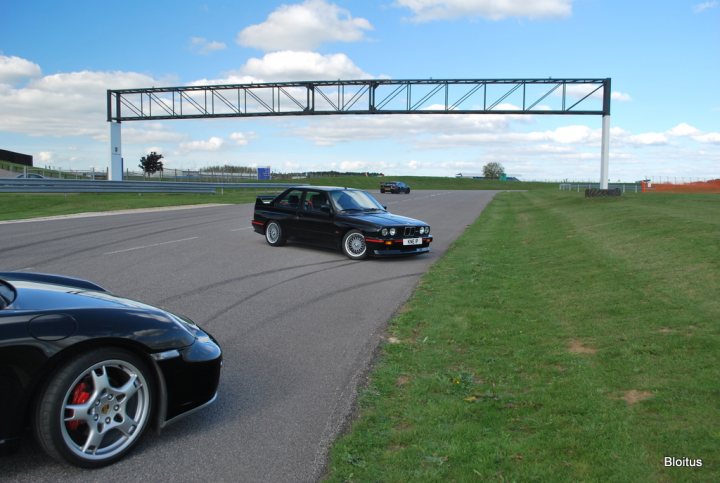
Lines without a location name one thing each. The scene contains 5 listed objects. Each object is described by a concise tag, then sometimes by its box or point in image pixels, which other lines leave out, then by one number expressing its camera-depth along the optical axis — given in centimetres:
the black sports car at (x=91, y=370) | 311
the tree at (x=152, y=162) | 7745
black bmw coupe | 1183
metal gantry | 3405
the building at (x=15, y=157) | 7888
